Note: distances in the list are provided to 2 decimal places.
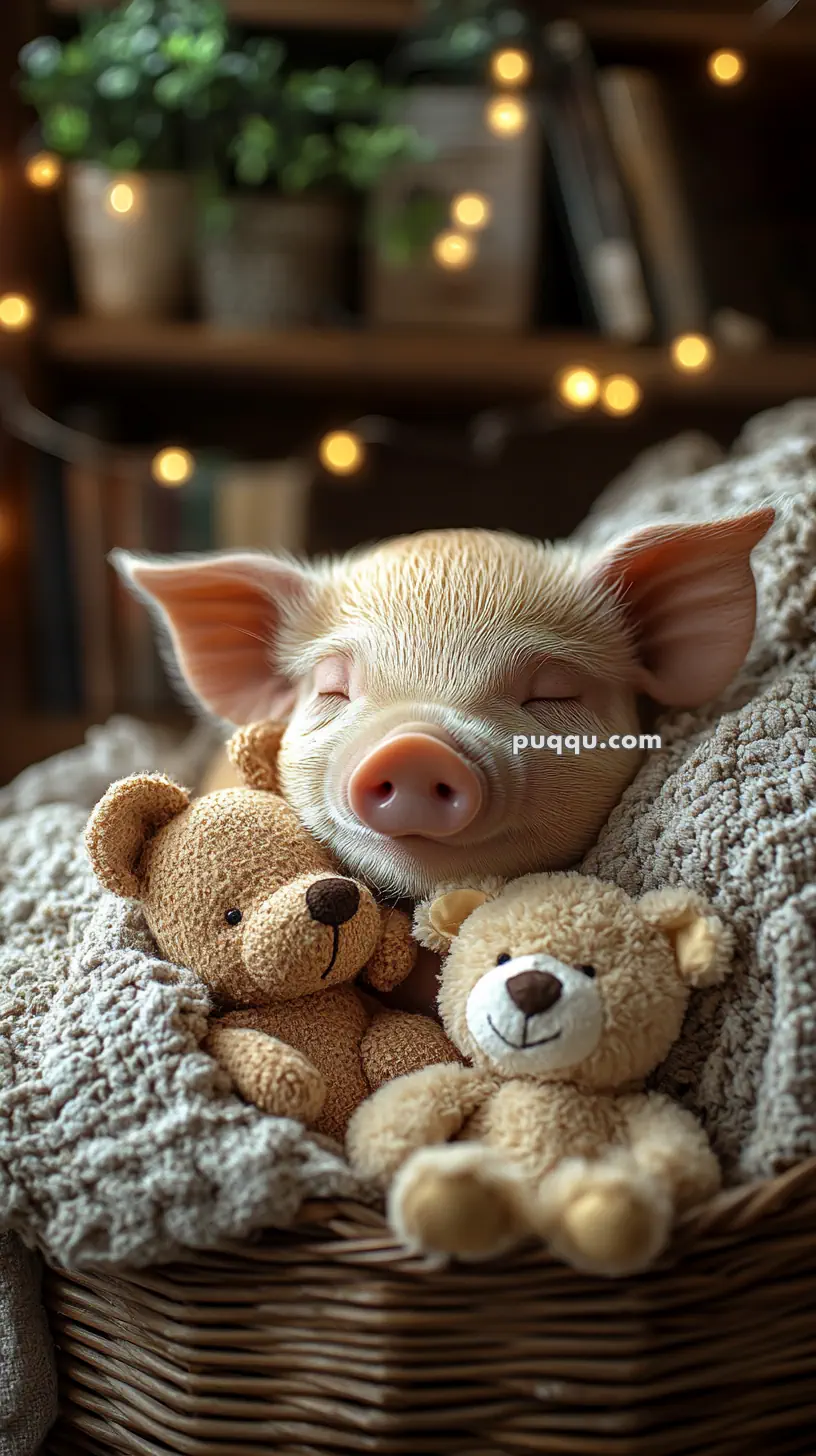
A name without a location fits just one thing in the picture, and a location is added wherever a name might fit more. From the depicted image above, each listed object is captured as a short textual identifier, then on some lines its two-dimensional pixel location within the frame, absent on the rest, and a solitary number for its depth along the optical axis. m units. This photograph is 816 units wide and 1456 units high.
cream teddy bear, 0.54
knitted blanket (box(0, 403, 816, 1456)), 0.60
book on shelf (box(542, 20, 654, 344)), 1.34
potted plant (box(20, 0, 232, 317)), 1.27
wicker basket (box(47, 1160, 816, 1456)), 0.57
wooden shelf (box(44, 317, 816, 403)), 1.36
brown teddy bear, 0.65
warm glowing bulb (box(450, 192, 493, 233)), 1.37
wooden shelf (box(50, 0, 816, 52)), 1.26
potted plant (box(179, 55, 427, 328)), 1.30
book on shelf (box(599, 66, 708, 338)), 1.33
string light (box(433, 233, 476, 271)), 1.37
